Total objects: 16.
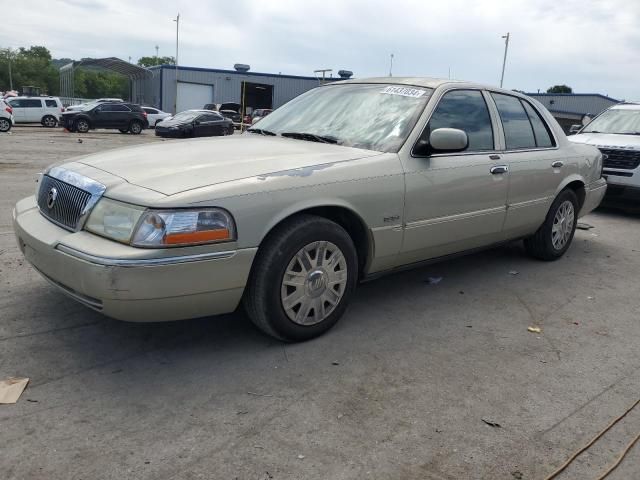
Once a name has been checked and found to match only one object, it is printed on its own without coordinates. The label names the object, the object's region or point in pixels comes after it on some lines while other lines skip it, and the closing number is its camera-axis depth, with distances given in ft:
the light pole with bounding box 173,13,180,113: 148.97
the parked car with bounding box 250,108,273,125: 120.67
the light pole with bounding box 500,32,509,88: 148.10
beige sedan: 9.55
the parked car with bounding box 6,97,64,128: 95.36
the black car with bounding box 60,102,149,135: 86.99
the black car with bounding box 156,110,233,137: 79.77
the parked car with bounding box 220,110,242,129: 115.34
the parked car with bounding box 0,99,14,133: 74.54
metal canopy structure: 137.49
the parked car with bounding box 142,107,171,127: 111.34
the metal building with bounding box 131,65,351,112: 156.56
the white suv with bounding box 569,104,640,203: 28.04
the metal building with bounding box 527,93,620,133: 164.25
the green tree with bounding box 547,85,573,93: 268.21
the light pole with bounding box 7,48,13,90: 284.74
